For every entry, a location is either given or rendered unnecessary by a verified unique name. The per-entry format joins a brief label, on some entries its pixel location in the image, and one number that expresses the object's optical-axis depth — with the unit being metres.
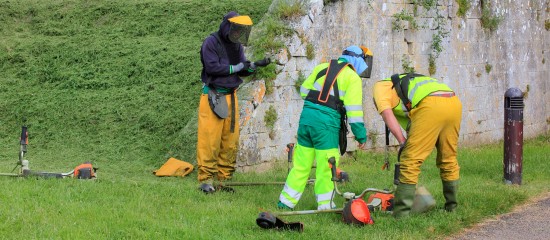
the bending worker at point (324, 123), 8.27
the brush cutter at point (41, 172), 9.14
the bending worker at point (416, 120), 8.09
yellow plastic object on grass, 10.34
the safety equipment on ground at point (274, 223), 7.27
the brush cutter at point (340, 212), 7.31
